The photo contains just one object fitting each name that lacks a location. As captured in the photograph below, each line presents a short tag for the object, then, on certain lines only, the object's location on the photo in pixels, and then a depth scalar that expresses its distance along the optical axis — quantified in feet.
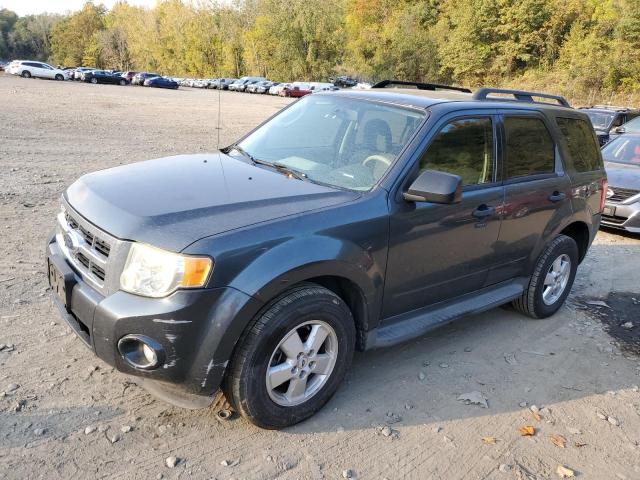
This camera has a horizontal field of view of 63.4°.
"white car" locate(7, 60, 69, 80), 157.69
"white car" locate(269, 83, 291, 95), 167.51
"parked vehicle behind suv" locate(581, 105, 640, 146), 46.38
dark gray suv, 8.41
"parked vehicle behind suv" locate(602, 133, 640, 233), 25.18
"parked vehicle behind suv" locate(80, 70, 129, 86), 163.02
